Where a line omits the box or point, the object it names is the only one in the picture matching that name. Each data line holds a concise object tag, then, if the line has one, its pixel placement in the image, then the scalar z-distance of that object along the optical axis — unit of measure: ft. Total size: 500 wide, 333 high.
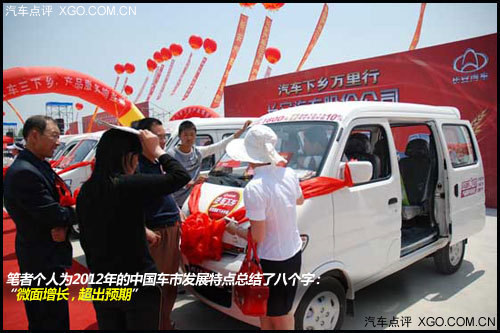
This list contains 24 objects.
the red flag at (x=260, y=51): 64.42
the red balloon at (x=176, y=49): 69.05
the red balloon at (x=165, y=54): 70.61
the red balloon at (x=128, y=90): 91.18
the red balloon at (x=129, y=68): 73.67
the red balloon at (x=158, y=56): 71.46
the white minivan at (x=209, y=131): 18.54
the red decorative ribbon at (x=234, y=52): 64.38
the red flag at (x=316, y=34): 57.67
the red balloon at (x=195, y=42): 63.40
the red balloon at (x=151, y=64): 75.20
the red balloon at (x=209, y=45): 65.32
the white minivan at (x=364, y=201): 8.71
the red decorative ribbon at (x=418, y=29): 50.49
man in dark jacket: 7.17
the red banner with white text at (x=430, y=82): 25.03
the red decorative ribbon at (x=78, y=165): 19.87
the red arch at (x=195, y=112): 52.73
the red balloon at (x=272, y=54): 55.62
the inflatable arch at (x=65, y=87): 30.78
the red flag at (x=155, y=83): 94.84
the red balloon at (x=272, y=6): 46.87
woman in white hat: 6.86
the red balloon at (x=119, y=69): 72.50
